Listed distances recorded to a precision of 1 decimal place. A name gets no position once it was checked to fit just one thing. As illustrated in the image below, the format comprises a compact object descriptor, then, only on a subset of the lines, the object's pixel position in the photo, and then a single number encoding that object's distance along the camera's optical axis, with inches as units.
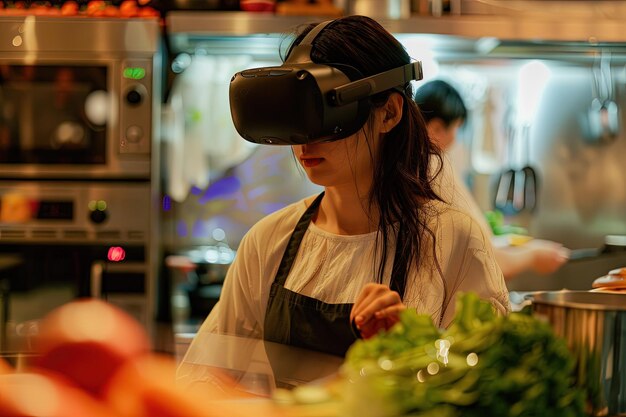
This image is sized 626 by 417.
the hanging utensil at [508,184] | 141.7
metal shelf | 118.4
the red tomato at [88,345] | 19.8
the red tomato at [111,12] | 117.2
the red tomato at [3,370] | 21.1
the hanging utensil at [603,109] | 142.2
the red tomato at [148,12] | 118.8
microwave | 114.4
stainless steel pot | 31.1
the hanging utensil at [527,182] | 142.3
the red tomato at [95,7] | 117.5
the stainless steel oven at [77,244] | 114.7
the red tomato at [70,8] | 117.5
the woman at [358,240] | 52.4
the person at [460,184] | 110.5
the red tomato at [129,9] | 118.1
